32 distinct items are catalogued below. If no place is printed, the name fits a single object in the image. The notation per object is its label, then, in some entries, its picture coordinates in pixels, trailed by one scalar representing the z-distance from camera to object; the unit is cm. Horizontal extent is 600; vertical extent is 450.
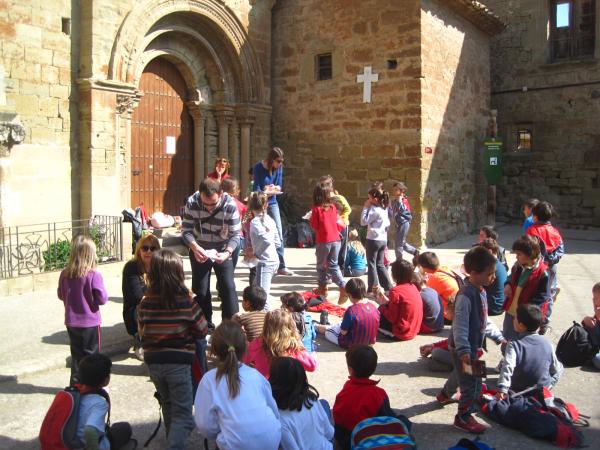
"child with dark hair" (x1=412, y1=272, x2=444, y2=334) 603
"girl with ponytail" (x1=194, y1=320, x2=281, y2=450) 300
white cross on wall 1136
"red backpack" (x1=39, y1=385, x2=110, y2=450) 327
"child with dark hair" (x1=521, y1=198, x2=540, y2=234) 672
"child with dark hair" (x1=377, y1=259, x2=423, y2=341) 571
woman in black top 493
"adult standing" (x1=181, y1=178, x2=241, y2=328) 532
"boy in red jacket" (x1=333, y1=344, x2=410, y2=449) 352
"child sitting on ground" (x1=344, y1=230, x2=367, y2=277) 868
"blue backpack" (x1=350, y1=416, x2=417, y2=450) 322
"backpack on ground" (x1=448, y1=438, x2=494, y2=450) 310
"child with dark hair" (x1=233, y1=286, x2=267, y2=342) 460
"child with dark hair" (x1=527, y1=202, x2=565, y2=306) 619
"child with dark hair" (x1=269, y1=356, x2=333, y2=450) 319
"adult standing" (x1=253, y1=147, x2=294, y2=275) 806
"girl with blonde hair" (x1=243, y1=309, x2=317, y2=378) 405
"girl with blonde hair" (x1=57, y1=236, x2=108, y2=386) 430
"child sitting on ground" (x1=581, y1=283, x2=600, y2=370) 507
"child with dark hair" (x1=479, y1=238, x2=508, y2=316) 652
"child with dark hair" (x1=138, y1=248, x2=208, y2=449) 352
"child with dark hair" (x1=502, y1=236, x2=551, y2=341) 489
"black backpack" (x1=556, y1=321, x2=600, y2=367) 507
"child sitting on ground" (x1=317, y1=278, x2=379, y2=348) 536
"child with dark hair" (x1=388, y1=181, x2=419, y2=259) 869
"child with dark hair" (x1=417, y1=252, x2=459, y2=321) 628
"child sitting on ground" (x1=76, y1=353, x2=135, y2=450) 326
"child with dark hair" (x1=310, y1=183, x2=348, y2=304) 704
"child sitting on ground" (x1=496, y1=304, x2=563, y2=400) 411
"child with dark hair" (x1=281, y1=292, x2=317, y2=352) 511
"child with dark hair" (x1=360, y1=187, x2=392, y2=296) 736
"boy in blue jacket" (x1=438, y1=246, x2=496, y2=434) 390
